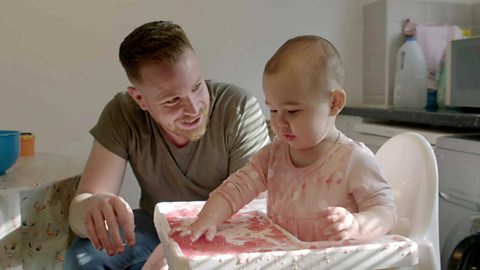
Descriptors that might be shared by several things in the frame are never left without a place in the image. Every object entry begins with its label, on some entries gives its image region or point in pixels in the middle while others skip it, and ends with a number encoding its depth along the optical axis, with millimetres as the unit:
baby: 765
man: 1151
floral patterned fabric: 1249
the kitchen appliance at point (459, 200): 1649
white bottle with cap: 2521
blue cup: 1410
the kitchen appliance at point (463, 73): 2029
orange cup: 1806
